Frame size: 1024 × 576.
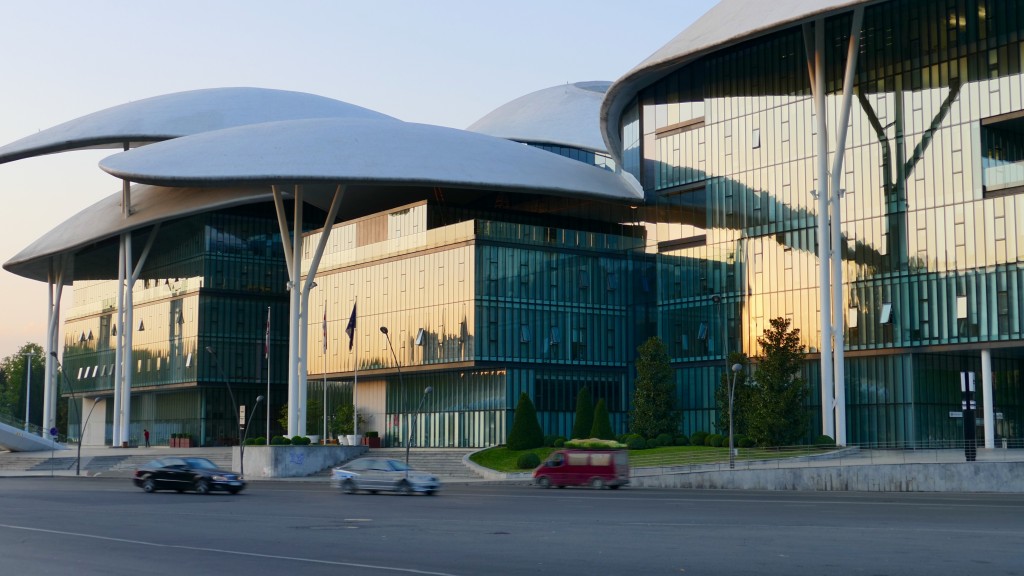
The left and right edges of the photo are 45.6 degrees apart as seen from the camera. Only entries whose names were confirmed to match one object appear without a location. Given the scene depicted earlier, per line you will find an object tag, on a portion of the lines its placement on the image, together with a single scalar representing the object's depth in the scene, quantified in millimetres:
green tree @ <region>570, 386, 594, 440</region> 68188
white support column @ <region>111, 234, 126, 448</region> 89062
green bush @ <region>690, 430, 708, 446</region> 64219
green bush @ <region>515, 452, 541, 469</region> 59438
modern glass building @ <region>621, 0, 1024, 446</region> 57188
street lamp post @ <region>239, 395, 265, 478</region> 62169
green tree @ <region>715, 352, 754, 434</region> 61000
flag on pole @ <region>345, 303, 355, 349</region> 72688
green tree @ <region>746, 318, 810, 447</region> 57688
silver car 41719
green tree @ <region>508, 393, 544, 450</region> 66062
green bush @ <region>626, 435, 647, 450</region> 62406
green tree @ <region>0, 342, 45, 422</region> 167750
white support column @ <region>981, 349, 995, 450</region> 57188
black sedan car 41031
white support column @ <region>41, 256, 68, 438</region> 98431
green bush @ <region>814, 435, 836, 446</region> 57728
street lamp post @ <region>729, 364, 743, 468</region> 50506
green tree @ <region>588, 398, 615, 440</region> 66000
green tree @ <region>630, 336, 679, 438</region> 66625
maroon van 46906
